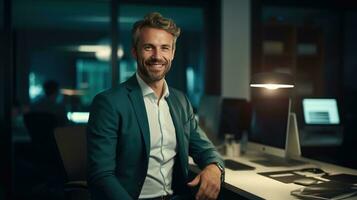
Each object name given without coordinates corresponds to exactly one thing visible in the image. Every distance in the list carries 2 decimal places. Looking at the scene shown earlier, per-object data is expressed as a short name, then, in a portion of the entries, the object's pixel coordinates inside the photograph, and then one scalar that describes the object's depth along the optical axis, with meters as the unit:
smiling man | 2.05
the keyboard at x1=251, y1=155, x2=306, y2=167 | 3.20
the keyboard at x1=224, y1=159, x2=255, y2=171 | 3.01
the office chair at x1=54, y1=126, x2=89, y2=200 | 2.69
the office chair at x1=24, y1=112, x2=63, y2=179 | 4.63
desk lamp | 2.95
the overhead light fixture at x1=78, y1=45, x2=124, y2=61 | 4.76
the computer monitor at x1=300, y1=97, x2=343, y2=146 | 4.20
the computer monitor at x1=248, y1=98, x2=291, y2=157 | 3.03
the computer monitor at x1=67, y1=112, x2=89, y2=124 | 4.91
